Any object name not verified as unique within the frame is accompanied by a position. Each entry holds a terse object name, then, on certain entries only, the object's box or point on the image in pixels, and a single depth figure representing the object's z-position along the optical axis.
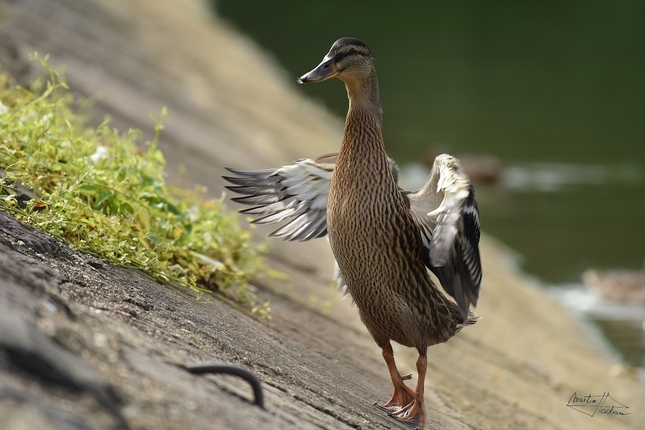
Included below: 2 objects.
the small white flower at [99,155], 11.03
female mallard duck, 9.24
